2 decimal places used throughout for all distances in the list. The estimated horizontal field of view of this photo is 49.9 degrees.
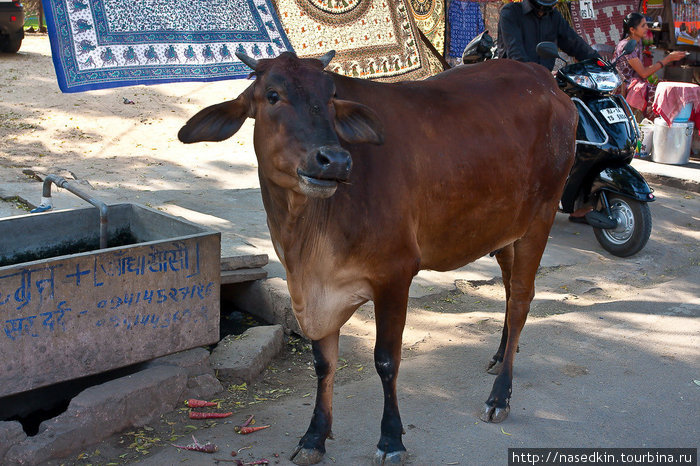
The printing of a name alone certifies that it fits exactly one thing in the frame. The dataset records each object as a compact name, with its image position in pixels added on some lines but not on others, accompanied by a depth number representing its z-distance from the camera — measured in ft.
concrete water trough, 10.40
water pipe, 12.37
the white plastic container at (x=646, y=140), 30.89
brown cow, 9.26
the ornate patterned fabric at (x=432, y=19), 23.53
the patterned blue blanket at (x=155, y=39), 14.03
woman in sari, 29.04
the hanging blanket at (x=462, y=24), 25.68
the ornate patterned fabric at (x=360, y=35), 18.21
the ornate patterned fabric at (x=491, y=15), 27.25
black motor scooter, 19.81
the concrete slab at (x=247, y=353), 12.90
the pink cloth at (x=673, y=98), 29.32
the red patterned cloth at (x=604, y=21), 32.63
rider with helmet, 19.85
